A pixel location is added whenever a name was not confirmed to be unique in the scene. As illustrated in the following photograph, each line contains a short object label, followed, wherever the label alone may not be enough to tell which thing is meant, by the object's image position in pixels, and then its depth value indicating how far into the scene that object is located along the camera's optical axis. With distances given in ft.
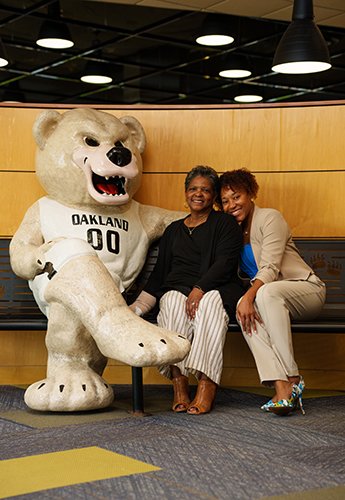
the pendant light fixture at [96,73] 41.92
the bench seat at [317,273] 16.10
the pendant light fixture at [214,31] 34.04
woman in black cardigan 14.03
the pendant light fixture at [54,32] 33.42
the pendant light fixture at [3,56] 37.11
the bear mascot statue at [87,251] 13.16
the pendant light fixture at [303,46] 20.01
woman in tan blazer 13.78
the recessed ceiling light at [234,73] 41.52
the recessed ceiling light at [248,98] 45.27
